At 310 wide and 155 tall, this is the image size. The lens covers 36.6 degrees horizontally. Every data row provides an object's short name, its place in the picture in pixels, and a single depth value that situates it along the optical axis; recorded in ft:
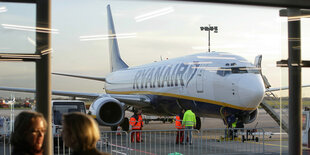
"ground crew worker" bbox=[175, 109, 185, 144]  47.10
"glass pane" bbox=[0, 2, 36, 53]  15.07
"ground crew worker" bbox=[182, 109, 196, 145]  46.75
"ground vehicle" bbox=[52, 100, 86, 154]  46.55
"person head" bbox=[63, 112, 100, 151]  9.62
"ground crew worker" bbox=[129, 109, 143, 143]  50.88
